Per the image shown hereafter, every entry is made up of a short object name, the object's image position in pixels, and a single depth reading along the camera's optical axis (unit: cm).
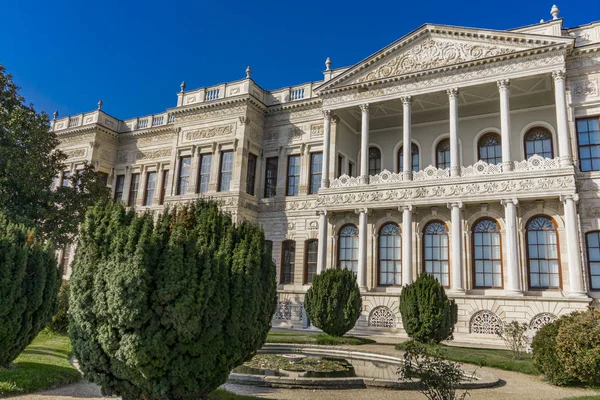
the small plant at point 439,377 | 618
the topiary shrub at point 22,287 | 768
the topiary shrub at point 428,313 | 1445
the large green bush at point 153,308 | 549
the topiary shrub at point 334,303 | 1557
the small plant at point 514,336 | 1355
